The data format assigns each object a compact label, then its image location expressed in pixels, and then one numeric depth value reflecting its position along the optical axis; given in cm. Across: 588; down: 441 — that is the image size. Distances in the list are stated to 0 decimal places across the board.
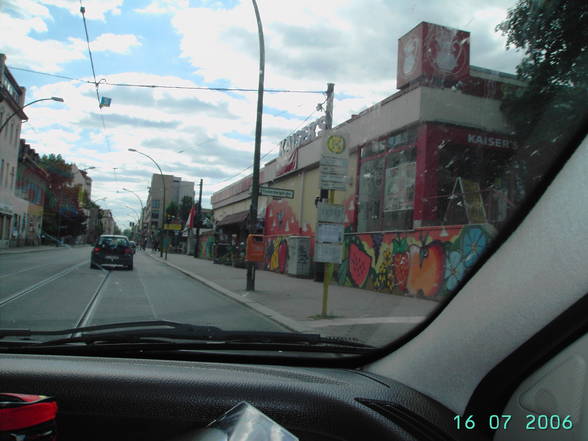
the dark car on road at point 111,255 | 1942
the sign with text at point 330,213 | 950
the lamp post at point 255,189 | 1427
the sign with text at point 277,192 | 1341
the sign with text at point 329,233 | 952
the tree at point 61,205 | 4055
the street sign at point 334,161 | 857
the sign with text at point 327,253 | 940
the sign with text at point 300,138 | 2217
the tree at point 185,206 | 9419
